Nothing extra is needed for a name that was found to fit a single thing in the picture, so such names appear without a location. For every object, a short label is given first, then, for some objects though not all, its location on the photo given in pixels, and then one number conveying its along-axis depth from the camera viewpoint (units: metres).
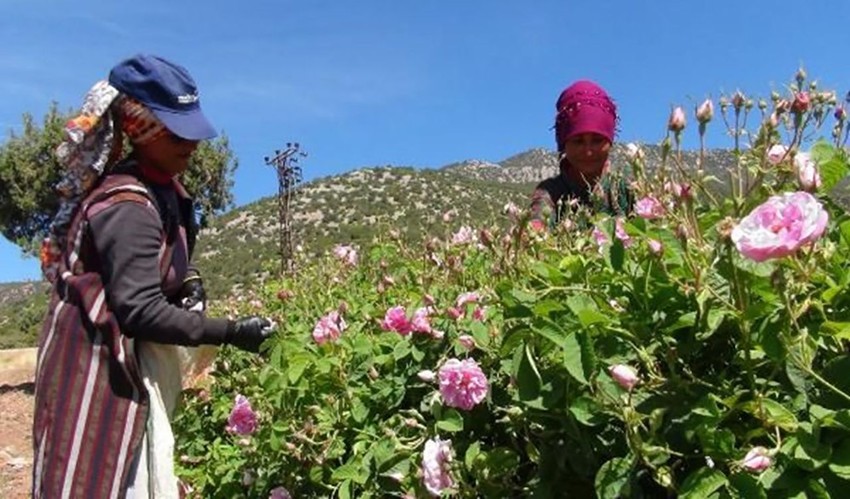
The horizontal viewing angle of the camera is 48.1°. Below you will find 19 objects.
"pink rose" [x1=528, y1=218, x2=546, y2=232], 2.24
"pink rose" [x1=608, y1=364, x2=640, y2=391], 1.18
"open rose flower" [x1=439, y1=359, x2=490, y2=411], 1.60
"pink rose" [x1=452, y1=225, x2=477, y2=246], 2.74
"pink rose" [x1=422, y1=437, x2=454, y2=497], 1.58
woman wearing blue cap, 2.21
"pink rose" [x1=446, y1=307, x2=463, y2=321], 1.94
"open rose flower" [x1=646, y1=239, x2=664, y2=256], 1.28
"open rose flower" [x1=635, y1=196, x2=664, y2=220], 1.80
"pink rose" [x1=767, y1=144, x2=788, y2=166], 1.43
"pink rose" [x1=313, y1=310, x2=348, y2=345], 2.22
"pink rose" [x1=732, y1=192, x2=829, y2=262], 1.02
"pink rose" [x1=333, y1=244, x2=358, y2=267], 3.90
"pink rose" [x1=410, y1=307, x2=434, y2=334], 1.95
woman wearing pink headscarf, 3.10
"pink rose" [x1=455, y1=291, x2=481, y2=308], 1.96
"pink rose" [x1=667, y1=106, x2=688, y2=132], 1.64
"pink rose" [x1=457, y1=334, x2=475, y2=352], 1.71
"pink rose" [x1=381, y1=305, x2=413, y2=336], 2.04
